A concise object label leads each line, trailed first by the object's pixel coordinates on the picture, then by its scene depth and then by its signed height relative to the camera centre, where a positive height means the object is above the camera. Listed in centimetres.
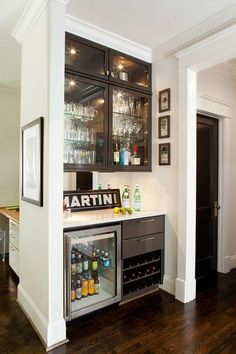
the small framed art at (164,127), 286 +53
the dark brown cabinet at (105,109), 254 +71
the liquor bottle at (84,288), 239 -112
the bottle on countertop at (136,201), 305 -35
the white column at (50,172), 194 +0
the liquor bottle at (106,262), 256 -92
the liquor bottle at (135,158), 301 +18
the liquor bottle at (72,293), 226 -111
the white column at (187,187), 264 -16
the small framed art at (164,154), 286 +21
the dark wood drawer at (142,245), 256 -78
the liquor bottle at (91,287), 243 -113
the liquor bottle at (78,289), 234 -110
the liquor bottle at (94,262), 249 -90
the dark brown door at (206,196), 331 -32
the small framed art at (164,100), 287 +84
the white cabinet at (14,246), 311 -96
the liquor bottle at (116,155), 282 +20
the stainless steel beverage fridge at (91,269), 215 -95
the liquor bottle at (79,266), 237 -90
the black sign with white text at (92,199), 285 -33
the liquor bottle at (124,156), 288 +19
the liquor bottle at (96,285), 248 -113
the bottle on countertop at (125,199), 313 -34
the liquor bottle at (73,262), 233 -85
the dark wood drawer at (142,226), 256 -59
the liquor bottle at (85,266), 243 -93
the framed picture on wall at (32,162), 208 +9
